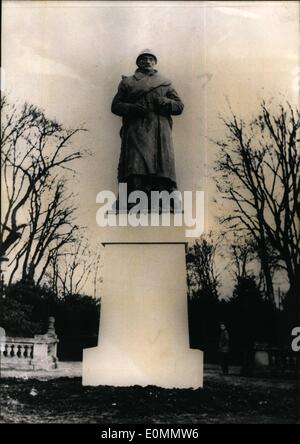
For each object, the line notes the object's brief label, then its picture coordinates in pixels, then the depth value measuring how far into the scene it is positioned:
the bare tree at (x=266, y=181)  7.41
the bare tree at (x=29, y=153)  7.77
